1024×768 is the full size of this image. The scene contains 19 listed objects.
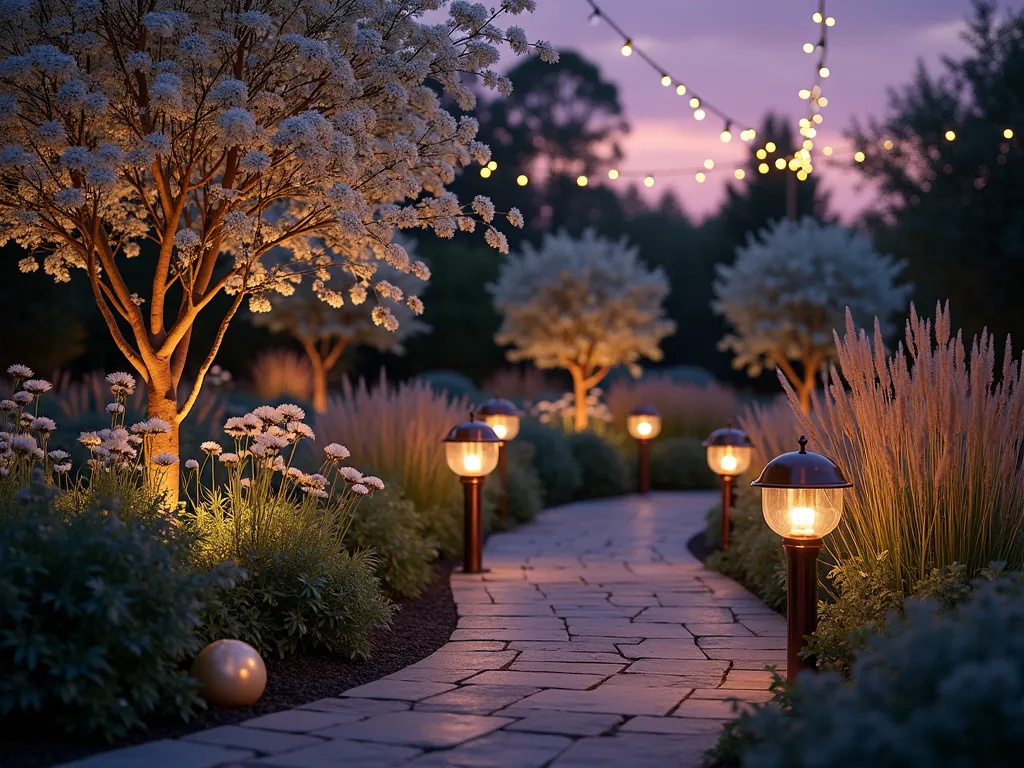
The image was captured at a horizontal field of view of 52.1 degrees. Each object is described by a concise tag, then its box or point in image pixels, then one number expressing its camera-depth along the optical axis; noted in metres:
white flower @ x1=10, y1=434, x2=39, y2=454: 4.30
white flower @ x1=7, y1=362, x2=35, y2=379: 4.81
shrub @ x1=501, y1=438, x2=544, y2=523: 10.84
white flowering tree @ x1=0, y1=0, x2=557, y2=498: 4.66
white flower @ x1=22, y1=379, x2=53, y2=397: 4.84
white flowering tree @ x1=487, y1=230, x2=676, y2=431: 18.48
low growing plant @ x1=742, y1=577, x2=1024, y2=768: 2.15
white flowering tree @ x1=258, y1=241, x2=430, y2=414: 17.23
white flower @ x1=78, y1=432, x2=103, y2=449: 4.50
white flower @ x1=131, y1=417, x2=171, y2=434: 4.63
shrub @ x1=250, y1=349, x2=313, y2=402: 16.94
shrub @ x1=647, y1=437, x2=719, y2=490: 14.91
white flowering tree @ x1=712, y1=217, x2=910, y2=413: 17.41
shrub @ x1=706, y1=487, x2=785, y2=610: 6.29
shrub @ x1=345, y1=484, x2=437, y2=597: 6.25
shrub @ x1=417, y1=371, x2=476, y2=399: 20.44
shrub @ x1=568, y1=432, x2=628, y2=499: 13.85
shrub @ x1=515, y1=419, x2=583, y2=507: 12.89
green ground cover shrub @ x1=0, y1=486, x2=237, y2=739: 3.29
